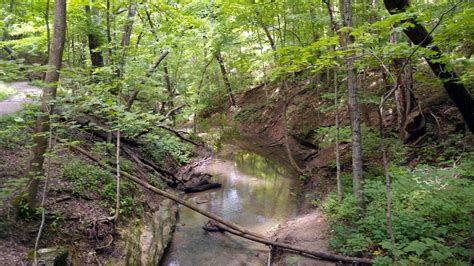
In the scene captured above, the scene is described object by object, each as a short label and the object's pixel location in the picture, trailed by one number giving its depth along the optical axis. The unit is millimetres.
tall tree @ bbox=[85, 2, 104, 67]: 10094
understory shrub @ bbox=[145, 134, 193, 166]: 11562
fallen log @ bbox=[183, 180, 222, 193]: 10797
